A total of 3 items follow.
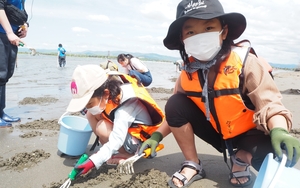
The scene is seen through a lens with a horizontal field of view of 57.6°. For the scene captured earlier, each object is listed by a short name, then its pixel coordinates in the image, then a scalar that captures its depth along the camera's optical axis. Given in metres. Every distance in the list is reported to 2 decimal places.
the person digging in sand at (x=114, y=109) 2.19
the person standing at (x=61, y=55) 18.39
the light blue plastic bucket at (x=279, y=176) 1.14
